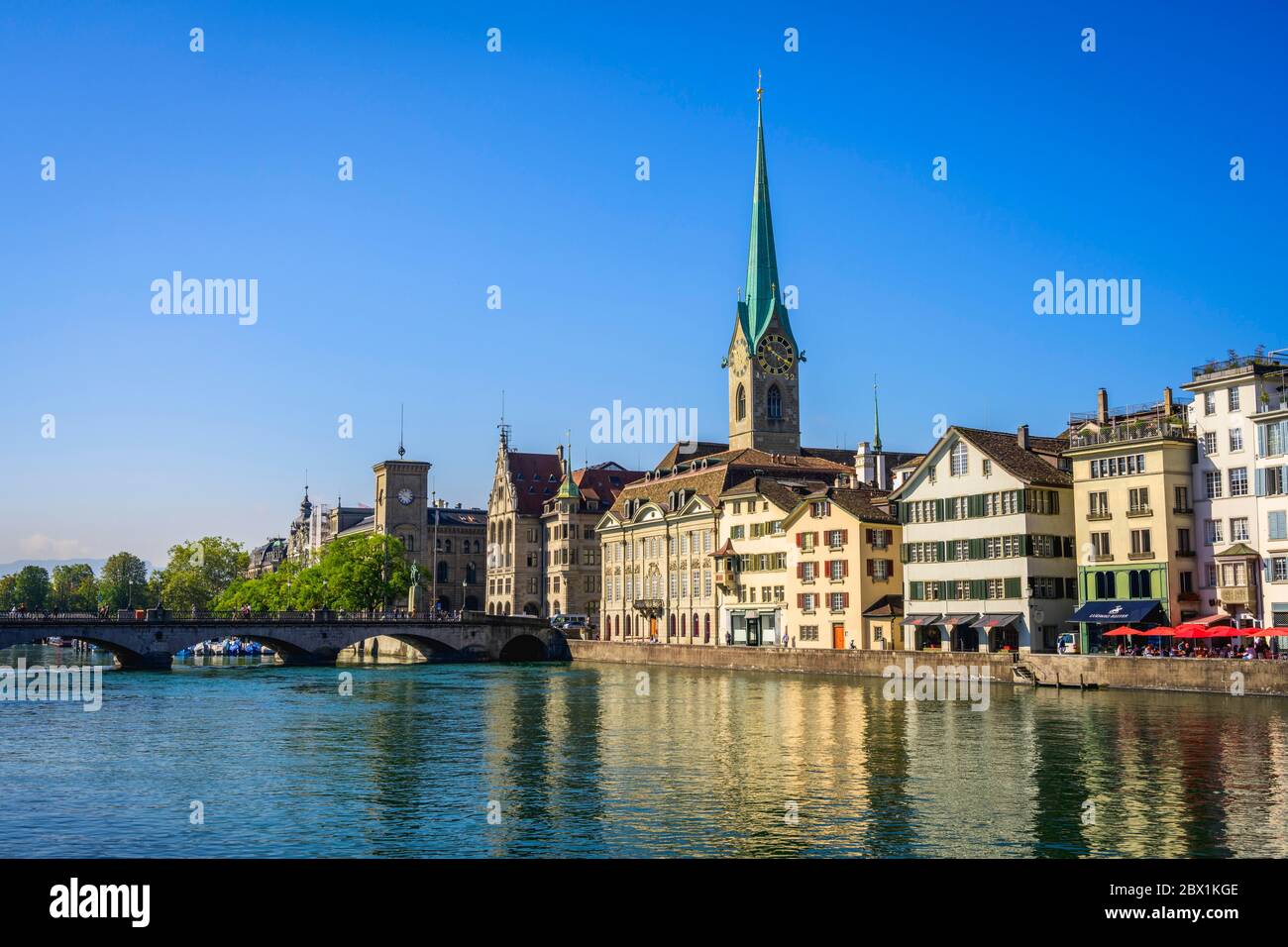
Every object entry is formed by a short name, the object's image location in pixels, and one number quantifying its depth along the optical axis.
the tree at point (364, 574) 126.31
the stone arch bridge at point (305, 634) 90.19
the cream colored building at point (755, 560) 98.69
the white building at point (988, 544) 76.00
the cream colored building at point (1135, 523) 69.00
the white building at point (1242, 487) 64.50
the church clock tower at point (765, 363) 152.00
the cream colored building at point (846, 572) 88.62
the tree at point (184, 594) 195.68
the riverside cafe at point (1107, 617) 68.94
